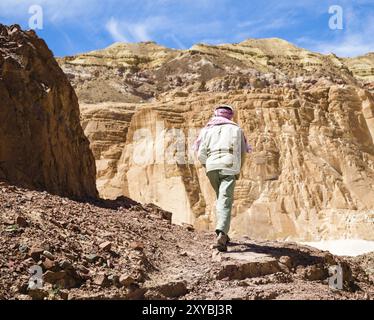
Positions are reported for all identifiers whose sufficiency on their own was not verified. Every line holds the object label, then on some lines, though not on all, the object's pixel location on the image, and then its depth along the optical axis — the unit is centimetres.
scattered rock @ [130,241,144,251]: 718
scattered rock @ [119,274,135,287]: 604
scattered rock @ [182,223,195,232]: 1017
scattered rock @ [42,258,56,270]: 595
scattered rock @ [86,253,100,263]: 648
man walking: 755
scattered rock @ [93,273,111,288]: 598
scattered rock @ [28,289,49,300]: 552
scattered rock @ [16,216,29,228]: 679
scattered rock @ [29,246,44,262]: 607
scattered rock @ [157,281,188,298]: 622
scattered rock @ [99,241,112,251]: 683
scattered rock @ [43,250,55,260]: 614
